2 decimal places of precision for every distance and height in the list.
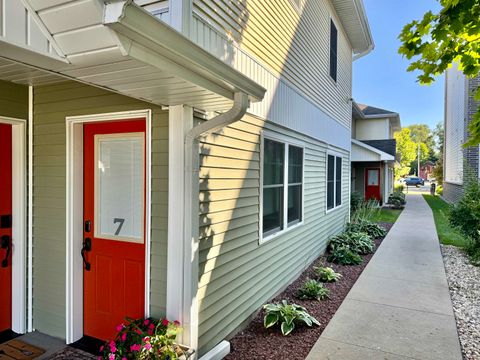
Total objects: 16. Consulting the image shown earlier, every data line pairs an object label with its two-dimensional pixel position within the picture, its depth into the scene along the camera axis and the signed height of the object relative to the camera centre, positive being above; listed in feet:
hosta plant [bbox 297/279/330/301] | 16.42 -5.67
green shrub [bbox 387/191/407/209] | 60.23 -4.27
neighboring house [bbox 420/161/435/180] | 237.00 +6.25
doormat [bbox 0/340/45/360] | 10.30 -5.54
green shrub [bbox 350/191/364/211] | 49.32 -3.45
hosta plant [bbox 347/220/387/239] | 33.09 -5.14
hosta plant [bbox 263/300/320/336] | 12.92 -5.52
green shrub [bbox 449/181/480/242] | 24.86 -2.72
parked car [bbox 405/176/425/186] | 166.05 -1.90
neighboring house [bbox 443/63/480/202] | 44.91 +8.39
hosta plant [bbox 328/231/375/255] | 26.18 -5.28
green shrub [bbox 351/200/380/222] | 35.75 -4.36
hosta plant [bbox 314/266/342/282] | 19.22 -5.67
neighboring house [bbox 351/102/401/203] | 50.80 +4.02
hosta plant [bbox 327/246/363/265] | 23.29 -5.65
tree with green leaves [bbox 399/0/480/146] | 7.87 +3.55
